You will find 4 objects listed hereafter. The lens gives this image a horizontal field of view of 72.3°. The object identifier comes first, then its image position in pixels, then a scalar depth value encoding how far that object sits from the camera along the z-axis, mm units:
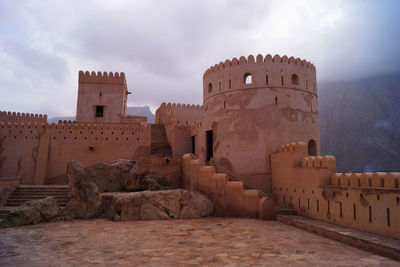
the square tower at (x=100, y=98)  26406
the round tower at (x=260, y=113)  12102
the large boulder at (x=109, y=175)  12164
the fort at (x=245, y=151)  7273
